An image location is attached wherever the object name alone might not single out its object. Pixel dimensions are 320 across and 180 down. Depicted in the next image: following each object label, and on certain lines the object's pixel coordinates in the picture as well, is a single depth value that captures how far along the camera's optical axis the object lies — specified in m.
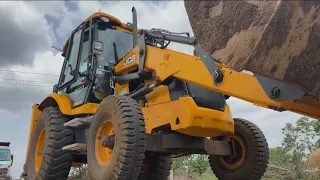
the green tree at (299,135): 12.90
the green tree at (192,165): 10.68
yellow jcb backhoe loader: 3.79
